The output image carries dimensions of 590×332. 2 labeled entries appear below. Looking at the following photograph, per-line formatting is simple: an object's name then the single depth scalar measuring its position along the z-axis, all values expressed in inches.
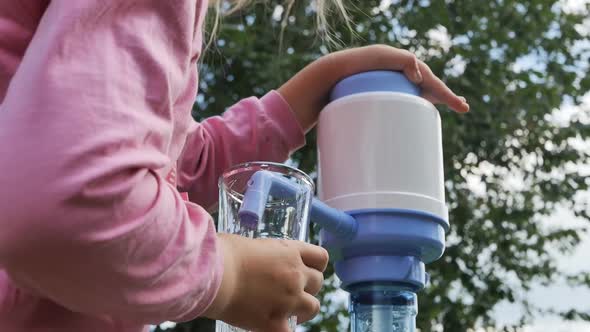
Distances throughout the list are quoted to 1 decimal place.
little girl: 20.0
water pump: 32.3
